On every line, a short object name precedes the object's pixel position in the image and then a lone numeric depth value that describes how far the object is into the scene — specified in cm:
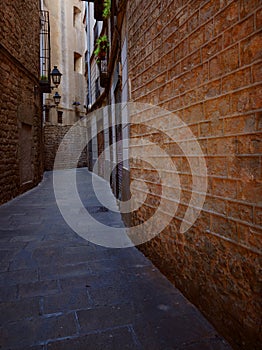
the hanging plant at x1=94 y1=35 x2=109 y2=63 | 949
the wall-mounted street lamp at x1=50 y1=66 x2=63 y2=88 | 1209
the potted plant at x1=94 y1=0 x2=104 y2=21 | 923
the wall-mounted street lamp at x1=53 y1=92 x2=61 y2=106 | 1772
